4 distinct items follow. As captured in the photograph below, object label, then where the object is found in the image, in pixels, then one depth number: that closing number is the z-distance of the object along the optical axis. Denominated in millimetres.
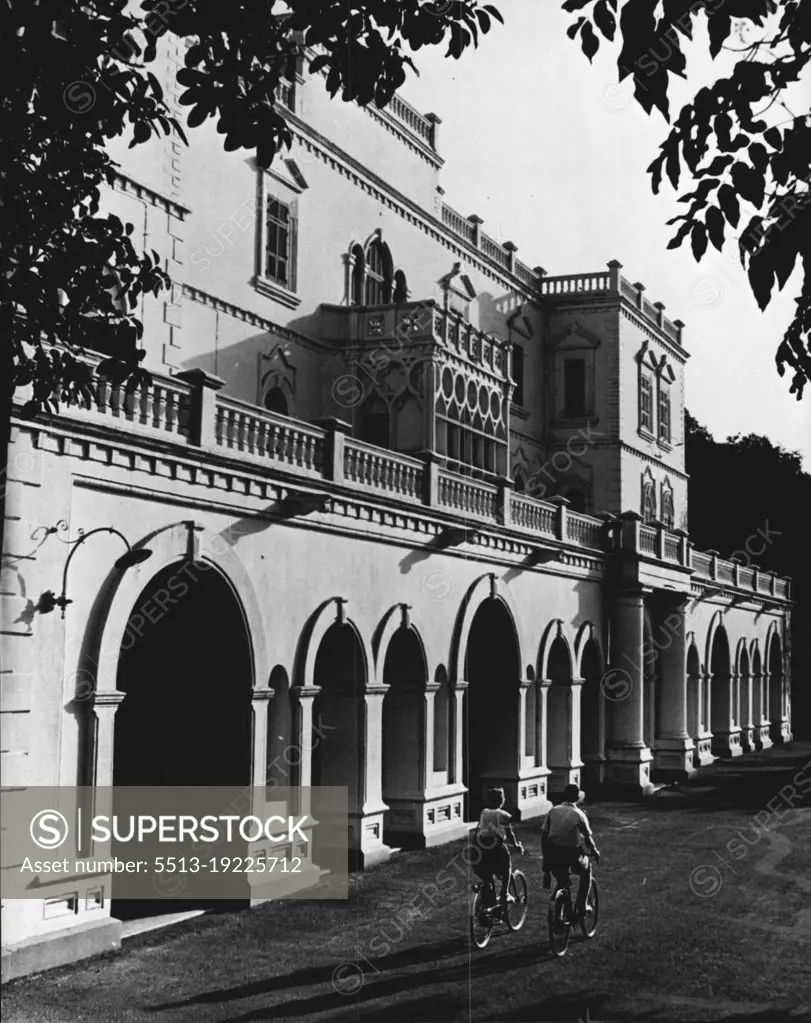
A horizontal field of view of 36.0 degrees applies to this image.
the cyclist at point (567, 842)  14555
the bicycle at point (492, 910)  14727
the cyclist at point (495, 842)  15031
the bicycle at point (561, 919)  14297
